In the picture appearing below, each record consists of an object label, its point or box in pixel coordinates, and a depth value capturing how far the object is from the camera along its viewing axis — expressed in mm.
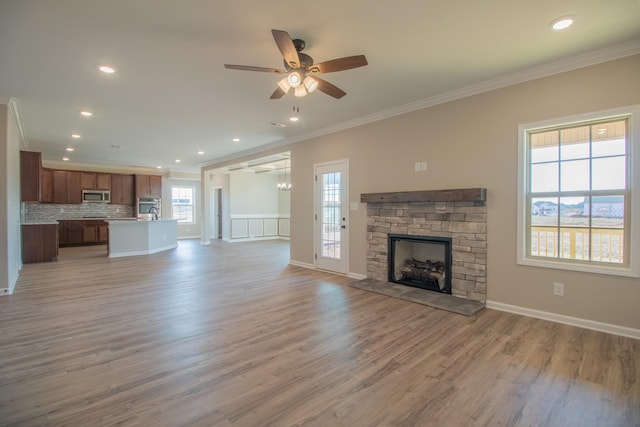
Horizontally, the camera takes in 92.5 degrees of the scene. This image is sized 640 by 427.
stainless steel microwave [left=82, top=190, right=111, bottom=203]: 10203
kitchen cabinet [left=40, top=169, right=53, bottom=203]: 9359
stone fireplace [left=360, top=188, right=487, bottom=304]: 3869
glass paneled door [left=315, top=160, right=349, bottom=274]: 5602
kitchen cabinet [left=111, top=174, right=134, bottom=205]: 10695
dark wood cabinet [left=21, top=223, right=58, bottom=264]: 6801
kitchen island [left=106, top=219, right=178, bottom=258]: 7836
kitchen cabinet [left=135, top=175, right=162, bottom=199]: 11011
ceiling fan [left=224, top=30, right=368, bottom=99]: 2539
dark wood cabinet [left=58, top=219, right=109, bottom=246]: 9750
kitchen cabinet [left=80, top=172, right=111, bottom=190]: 10125
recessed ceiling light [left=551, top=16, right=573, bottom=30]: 2498
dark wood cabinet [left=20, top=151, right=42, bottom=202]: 6086
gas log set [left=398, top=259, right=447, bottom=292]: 4418
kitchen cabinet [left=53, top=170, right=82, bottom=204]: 9672
